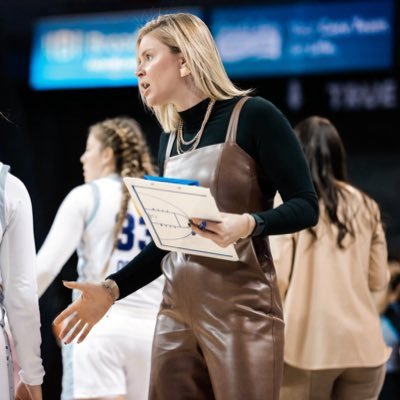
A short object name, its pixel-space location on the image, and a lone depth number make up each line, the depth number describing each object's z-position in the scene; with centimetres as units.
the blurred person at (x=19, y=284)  383
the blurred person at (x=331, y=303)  595
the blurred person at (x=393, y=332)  982
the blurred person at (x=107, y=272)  601
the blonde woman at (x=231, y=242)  368
